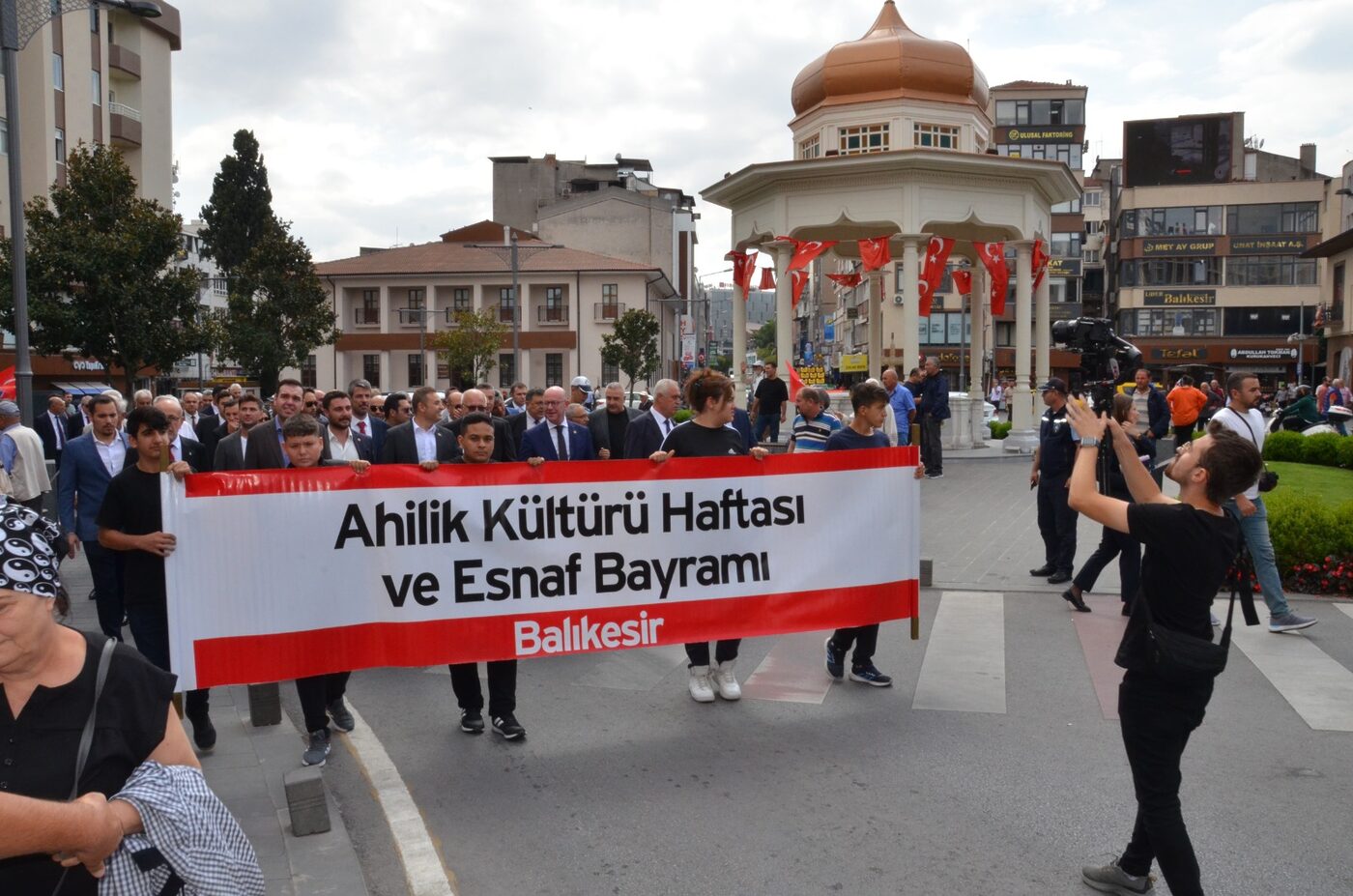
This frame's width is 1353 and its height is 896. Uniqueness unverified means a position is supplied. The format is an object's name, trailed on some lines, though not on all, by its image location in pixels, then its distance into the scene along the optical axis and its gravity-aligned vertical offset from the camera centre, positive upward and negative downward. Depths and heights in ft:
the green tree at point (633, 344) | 206.42 +8.21
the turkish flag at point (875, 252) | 83.20 +9.95
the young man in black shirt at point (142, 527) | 18.93 -2.25
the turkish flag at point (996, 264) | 86.38 +9.34
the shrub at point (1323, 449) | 72.69 -4.24
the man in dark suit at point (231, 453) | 24.97 -1.37
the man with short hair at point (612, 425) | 38.86 -1.27
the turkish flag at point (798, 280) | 84.41 +8.02
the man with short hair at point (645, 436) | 29.94 -1.27
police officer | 34.35 -2.92
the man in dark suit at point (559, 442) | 33.35 -1.55
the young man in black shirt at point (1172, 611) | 12.78 -2.63
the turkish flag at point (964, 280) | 97.23 +9.17
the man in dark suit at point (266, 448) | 25.45 -1.29
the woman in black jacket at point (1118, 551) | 27.25 -4.36
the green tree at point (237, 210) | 214.48 +34.57
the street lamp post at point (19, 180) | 41.57 +8.03
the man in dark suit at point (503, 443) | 30.04 -1.42
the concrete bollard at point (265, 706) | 21.59 -6.01
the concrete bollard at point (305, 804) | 16.08 -5.88
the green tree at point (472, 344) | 198.08 +8.14
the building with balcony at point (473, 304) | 225.97 +17.20
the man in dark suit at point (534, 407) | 40.78 -0.63
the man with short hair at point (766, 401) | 68.64 -0.78
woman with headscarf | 7.96 -2.30
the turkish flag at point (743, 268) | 90.68 +9.69
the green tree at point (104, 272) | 93.15 +10.11
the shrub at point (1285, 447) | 75.66 -4.20
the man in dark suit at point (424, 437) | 29.19 -1.23
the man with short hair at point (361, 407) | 39.15 -0.56
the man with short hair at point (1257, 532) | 27.84 -3.59
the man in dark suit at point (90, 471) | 27.07 -1.89
